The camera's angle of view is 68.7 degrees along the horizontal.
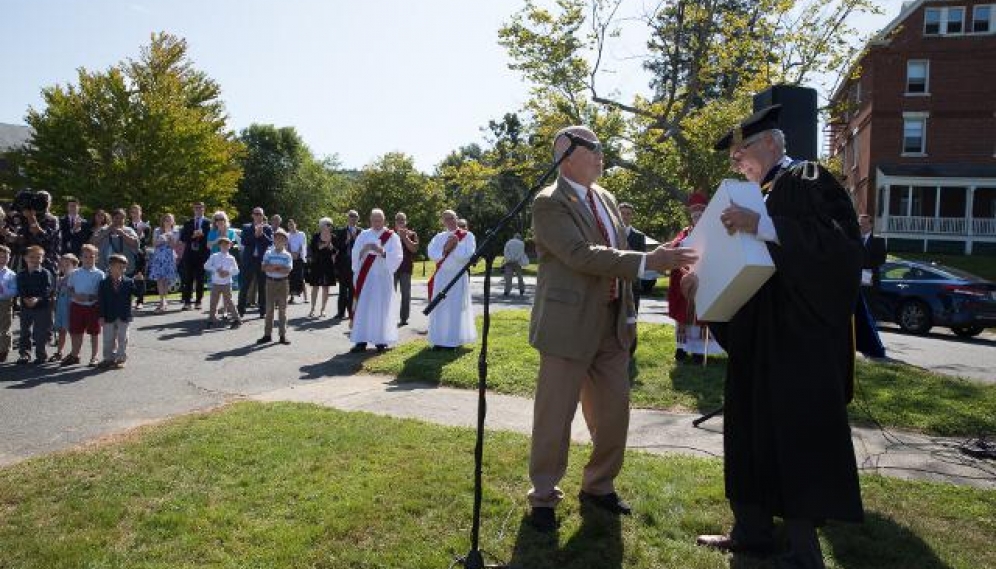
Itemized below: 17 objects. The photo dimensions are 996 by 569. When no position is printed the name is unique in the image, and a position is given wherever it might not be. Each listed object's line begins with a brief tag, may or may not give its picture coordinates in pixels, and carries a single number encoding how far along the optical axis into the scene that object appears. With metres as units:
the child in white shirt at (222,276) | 13.34
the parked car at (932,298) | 15.17
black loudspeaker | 4.69
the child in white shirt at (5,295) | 9.71
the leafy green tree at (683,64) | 19.64
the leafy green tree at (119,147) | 31.33
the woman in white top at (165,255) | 16.56
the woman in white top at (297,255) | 16.61
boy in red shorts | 9.52
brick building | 34.25
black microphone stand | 3.64
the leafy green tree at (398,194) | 44.56
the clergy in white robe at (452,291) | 10.59
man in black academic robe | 3.34
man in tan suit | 4.12
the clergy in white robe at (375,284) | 10.94
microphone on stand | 4.12
